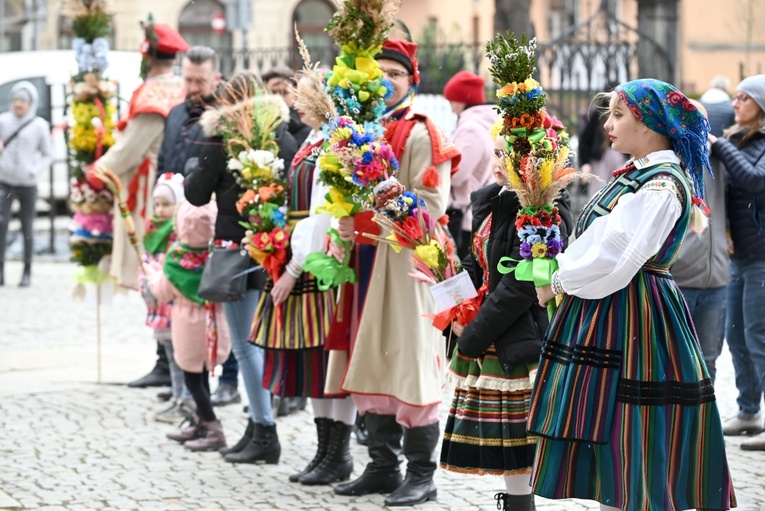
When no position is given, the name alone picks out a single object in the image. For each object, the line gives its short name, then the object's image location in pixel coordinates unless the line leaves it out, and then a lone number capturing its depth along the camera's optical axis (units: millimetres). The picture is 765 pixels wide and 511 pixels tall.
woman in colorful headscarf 6537
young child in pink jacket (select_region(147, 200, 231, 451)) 10714
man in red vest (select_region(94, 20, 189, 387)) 12760
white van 27965
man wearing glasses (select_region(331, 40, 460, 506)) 8940
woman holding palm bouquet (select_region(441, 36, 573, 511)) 7445
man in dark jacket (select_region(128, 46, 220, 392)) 11428
